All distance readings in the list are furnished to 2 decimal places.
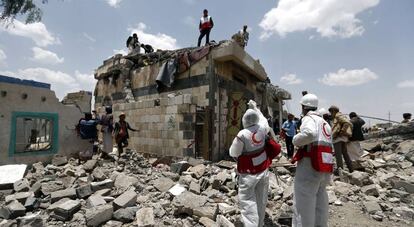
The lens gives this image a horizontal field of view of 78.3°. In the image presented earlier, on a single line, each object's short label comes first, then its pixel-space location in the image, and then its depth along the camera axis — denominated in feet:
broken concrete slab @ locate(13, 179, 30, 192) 15.82
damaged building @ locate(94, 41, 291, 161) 25.29
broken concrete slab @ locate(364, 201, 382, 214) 14.00
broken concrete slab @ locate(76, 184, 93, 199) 14.84
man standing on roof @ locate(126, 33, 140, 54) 37.93
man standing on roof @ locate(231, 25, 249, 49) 30.63
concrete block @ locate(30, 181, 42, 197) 15.42
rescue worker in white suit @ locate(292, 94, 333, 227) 9.42
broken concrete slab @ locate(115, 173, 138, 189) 16.14
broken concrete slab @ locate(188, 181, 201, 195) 15.35
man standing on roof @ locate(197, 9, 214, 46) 30.14
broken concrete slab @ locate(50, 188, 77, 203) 14.33
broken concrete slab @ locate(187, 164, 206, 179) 19.09
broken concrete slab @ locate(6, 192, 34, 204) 14.21
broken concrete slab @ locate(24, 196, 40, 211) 13.74
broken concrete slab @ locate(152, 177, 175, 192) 16.07
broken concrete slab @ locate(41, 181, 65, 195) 15.55
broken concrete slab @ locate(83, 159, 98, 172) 20.03
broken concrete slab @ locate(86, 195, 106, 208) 13.37
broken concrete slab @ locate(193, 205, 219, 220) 12.15
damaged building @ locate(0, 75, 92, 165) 21.09
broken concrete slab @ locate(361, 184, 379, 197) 16.07
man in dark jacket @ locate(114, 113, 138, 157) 23.29
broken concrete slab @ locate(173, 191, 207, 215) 12.69
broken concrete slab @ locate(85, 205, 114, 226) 11.87
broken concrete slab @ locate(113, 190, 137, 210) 13.04
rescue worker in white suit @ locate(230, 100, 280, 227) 10.28
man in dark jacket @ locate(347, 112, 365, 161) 20.27
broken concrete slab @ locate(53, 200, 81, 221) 12.70
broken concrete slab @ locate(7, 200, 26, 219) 12.88
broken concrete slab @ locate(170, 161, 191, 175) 20.45
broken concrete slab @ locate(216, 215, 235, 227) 11.08
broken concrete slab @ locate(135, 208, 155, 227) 11.50
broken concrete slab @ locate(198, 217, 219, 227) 11.64
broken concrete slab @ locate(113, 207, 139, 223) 12.33
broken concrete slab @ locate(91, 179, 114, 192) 15.43
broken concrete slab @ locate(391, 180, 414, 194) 16.89
